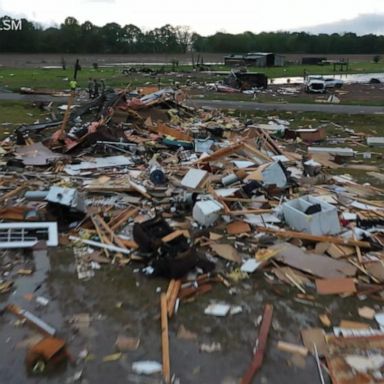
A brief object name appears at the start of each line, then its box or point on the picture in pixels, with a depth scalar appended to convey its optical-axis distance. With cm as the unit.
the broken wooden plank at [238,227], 625
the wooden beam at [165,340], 354
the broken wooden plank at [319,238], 564
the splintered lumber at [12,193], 730
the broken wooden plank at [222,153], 948
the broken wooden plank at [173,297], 437
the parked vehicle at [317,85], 2739
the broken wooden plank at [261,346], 353
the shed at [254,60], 5879
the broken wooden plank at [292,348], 383
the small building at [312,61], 6994
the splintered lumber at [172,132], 1221
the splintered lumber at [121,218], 639
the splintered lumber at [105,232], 587
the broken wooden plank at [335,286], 480
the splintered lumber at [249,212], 669
